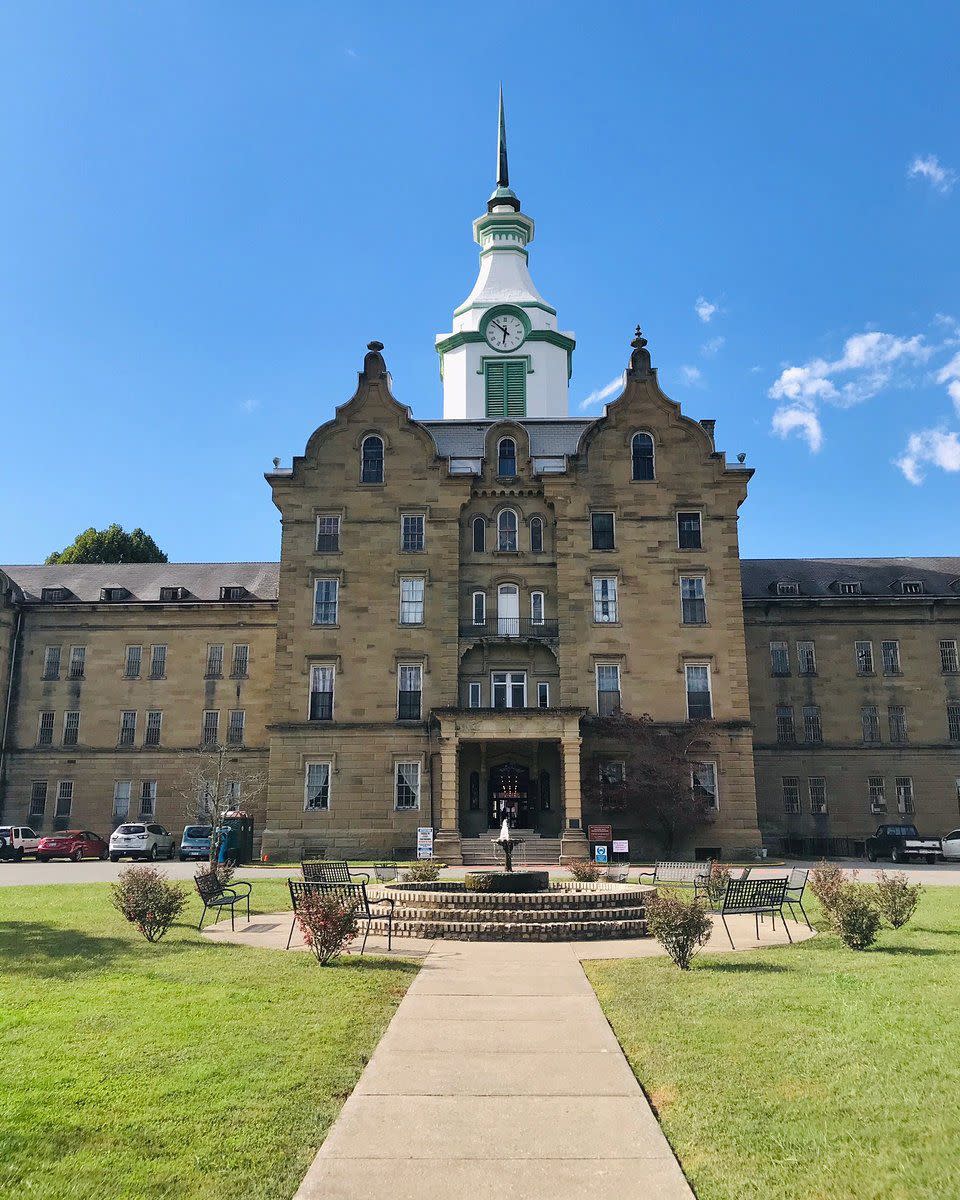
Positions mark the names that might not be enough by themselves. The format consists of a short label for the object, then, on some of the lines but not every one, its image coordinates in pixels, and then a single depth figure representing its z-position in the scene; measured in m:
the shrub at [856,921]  14.94
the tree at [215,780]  49.06
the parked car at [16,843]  42.94
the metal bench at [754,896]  16.38
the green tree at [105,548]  74.19
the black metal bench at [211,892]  17.55
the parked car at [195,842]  43.91
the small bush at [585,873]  22.56
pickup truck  42.00
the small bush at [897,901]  16.66
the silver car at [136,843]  43.12
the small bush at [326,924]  13.44
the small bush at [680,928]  13.58
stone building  41.97
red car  42.59
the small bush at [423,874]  21.97
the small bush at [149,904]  15.57
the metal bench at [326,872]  19.09
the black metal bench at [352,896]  15.34
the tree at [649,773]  39.81
